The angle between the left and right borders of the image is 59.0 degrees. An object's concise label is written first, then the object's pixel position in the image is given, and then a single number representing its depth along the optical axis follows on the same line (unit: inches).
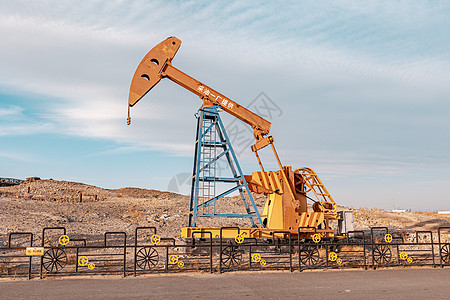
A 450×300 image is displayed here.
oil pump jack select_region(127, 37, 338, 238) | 597.6
